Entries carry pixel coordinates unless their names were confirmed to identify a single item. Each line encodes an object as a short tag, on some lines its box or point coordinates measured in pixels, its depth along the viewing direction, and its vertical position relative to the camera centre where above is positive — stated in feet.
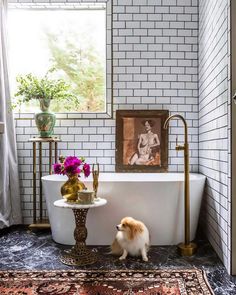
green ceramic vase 11.57 +0.93
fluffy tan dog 8.62 -2.60
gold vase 8.98 -1.26
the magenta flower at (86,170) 9.19 -0.74
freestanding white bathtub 9.83 -2.06
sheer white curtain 11.66 -0.45
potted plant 11.61 +1.87
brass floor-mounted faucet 9.36 -1.86
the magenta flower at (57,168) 9.21 -0.68
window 13.24 +4.11
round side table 8.56 -2.87
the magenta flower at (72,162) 9.01 -0.49
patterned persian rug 6.90 -3.21
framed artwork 12.47 +0.15
